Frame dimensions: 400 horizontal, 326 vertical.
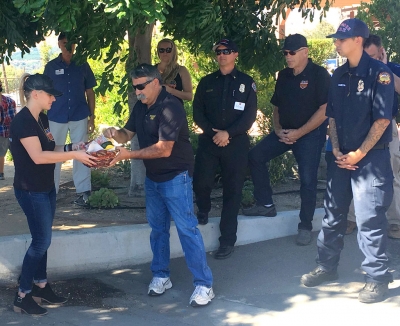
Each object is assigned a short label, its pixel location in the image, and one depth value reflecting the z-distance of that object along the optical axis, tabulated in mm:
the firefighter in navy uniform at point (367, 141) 4590
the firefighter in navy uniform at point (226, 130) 5641
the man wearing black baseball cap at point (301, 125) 5832
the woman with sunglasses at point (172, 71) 6480
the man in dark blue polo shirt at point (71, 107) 6977
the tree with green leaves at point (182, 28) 5570
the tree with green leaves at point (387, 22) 8031
